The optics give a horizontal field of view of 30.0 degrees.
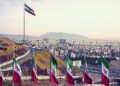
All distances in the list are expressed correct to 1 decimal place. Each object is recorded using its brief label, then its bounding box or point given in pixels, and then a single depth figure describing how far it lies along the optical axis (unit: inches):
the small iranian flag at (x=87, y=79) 1096.2
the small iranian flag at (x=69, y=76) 1043.2
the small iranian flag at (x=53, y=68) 1015.8
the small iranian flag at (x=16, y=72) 1019.7
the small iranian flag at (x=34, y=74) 1072.7
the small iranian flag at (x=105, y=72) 996.1
